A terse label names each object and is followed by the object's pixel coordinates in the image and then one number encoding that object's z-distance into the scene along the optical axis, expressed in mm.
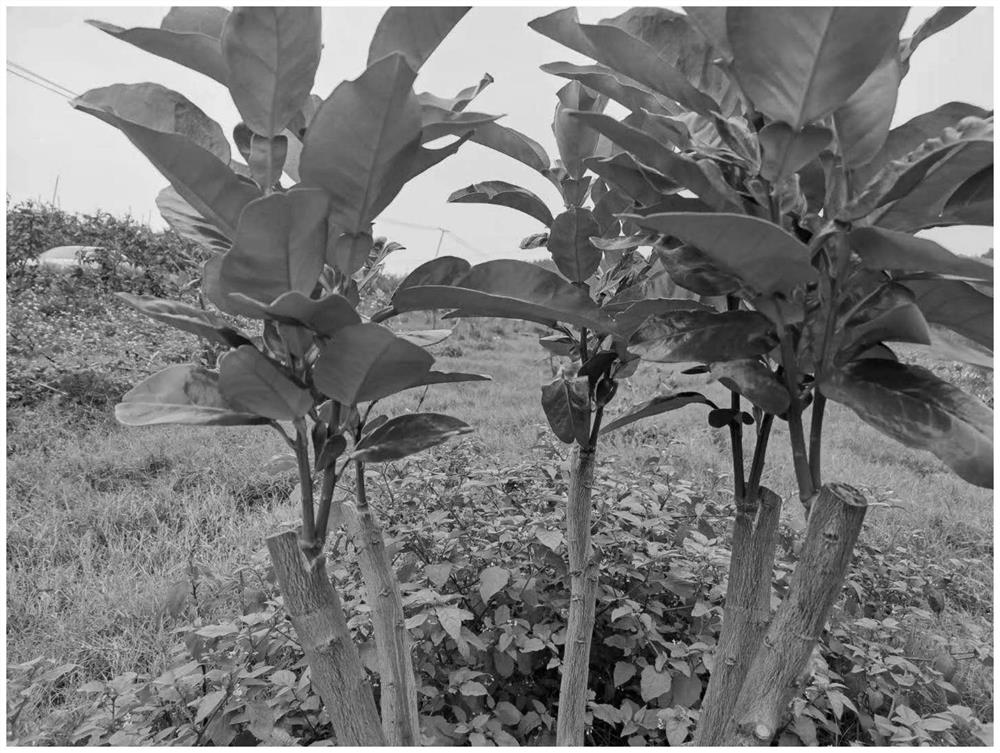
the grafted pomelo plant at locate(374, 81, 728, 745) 804
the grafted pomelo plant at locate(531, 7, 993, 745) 575
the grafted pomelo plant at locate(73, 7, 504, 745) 609
